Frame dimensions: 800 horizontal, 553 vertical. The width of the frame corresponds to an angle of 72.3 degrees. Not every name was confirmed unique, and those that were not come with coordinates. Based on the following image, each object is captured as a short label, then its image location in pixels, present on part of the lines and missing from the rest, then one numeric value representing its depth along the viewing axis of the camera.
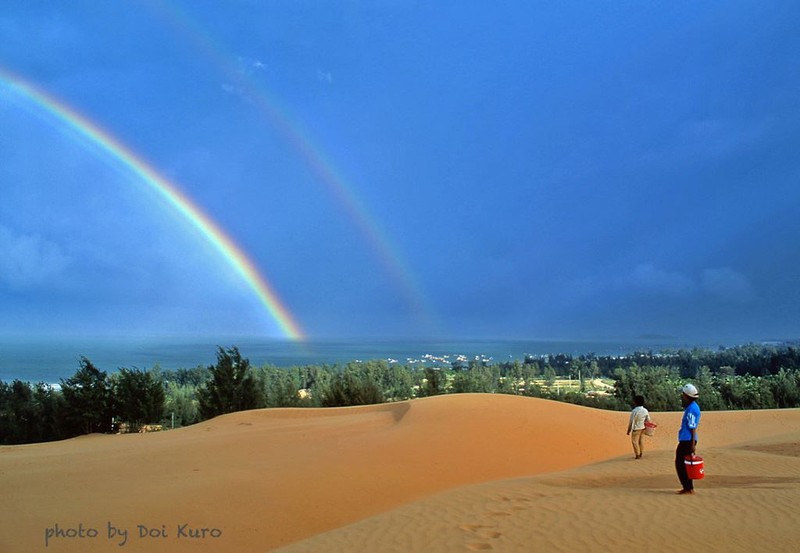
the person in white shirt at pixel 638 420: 12.62
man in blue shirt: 8.17
